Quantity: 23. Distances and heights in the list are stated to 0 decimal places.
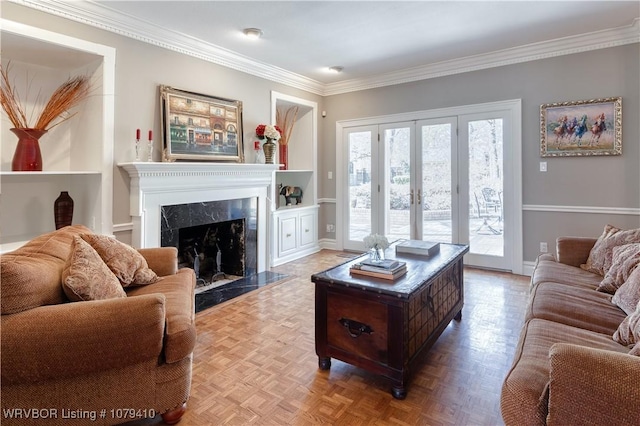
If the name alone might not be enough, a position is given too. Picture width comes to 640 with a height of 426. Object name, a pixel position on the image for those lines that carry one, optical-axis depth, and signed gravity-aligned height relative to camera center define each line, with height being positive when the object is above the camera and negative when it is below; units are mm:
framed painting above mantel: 3471 +898
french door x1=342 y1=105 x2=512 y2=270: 4395 +358
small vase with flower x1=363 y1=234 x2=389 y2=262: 2320 -216
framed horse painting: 3697 +858
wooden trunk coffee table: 1889 -622
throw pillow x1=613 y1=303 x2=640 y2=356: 1398 -508
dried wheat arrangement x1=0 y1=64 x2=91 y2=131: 2662 +894
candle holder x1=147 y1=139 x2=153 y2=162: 3277 +594
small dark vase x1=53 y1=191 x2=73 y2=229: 2900 +28
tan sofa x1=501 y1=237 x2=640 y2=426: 1059 -572
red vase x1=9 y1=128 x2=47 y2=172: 2643 +470
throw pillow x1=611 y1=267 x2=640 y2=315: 1758 -450
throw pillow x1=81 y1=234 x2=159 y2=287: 2076 -292
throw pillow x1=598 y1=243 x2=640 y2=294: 2076 -361
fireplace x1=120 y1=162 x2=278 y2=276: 3170 +121
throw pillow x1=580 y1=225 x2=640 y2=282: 2421 -282
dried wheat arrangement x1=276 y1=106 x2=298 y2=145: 5395 +1401
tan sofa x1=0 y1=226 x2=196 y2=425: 1415 -588
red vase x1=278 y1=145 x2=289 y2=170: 5293 +849
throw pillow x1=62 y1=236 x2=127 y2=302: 1657 -312
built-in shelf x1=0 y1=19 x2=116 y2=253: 2840 +592
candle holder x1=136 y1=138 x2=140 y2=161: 3203 +575
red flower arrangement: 4406 +988
